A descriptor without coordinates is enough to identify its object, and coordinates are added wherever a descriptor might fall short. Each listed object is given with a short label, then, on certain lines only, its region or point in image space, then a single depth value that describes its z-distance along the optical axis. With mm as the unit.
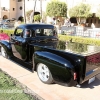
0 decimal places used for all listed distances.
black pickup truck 3393
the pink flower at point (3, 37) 7950
